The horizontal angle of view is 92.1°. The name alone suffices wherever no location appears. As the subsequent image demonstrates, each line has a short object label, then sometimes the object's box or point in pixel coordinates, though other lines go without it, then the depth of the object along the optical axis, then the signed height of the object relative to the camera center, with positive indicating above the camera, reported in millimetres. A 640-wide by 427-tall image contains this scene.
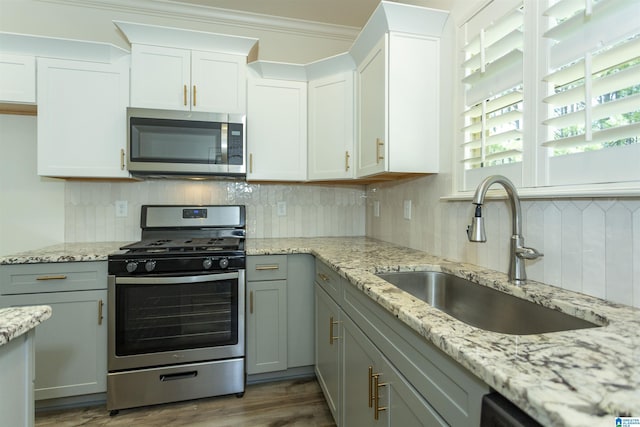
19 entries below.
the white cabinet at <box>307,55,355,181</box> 2203 +678
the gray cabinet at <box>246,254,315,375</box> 2043 -682
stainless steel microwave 2025 +466
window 859 +421
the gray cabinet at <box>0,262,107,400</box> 1759 -665
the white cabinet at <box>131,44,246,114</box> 2084 +918
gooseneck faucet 1049 -65
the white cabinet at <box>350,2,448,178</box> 1682 +690
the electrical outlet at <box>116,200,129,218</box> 2373 +16
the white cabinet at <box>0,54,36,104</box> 1938 +838
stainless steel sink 946 -346
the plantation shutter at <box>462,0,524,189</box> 1224 +537
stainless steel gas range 1809 -683
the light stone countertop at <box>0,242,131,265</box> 1732 -259
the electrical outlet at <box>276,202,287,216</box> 2658 +33
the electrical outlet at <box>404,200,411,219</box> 2088 +23
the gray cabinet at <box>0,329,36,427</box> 742 -433
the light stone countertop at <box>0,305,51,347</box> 683 -266
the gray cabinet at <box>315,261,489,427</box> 687 -485
